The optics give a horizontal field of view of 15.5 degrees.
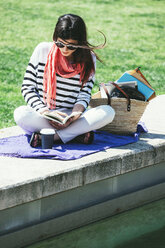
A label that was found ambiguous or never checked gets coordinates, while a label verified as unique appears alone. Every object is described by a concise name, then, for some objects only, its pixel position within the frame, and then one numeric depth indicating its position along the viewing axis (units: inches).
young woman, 217.0
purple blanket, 202.6
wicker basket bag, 232.1
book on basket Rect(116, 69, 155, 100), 239.2
